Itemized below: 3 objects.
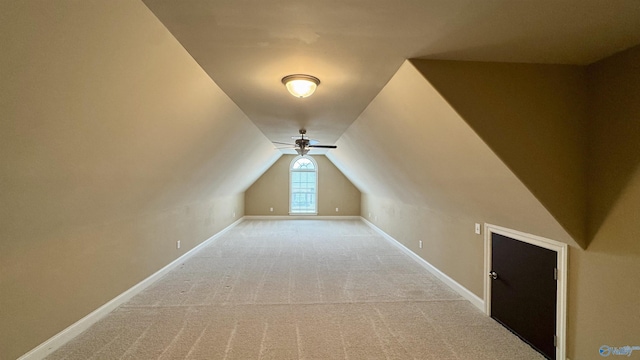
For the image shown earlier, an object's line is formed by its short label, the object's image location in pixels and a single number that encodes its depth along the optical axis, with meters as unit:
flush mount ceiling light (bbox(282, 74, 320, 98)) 2.36
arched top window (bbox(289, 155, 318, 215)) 9.74
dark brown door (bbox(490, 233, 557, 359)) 2.23
